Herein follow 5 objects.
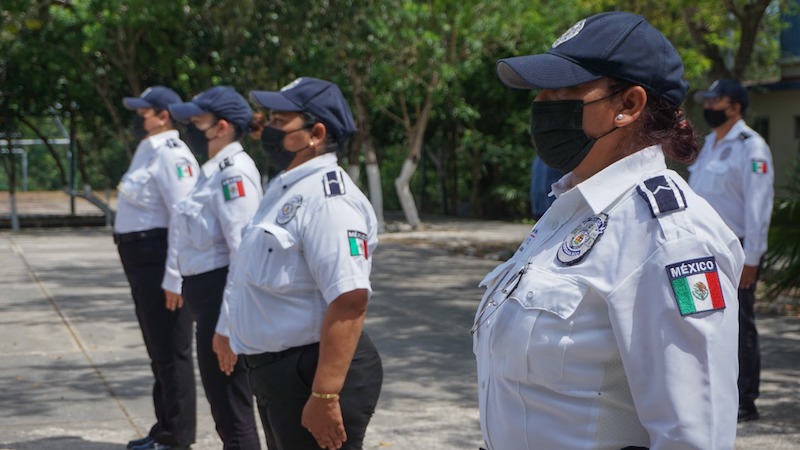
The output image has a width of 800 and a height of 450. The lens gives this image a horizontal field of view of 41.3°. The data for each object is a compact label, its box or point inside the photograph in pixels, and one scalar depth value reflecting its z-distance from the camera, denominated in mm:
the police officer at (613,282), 1846
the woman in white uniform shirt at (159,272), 5570
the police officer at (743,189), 5977
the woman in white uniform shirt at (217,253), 4746
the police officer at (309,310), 3389
